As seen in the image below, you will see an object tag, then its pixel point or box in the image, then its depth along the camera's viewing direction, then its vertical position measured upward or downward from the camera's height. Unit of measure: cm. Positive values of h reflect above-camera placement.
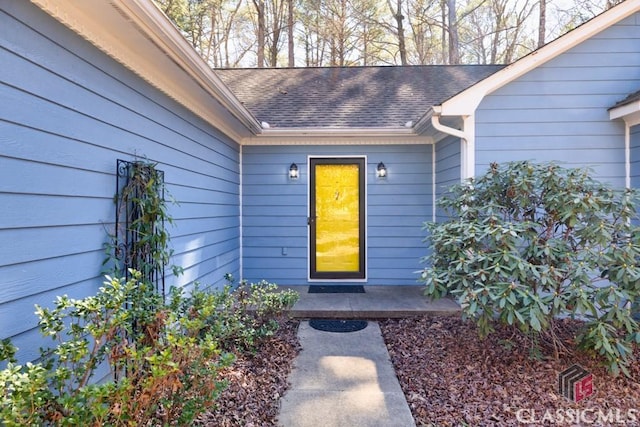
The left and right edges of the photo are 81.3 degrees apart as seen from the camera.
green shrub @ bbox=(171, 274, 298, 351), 266 -103
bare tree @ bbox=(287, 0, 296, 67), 1132 +525
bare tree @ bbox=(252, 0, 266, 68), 1134 +537
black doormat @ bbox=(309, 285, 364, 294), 535 -126
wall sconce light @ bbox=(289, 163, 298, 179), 568 +51
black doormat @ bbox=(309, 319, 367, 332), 415 -139
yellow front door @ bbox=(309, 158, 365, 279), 576 -28
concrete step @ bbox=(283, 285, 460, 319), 443 -126
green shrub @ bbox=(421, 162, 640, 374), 278 -41
